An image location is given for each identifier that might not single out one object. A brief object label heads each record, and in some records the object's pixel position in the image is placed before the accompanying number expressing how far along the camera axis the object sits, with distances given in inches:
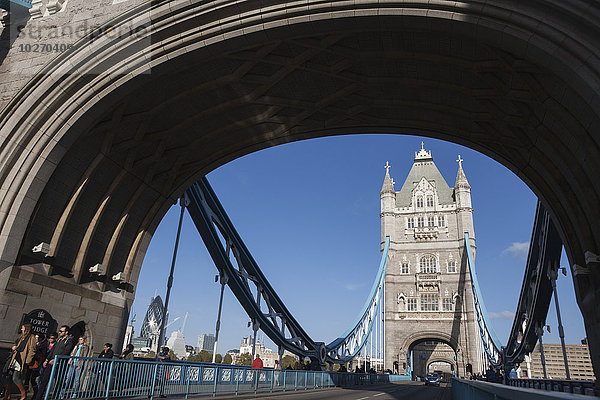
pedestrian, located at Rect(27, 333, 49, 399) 327.9
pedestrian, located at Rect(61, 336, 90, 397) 305.9
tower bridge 343.9
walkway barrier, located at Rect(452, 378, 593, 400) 71.9
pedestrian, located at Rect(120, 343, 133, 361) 444.4
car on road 1511.0
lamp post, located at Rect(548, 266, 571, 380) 712.0
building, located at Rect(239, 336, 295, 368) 4766.2
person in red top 615.5
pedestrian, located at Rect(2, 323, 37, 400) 306.5
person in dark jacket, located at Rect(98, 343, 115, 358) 424.8
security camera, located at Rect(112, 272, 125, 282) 523.8
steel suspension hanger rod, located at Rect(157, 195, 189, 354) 571.7
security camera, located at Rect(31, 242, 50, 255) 410.6
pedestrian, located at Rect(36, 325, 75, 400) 322.9
